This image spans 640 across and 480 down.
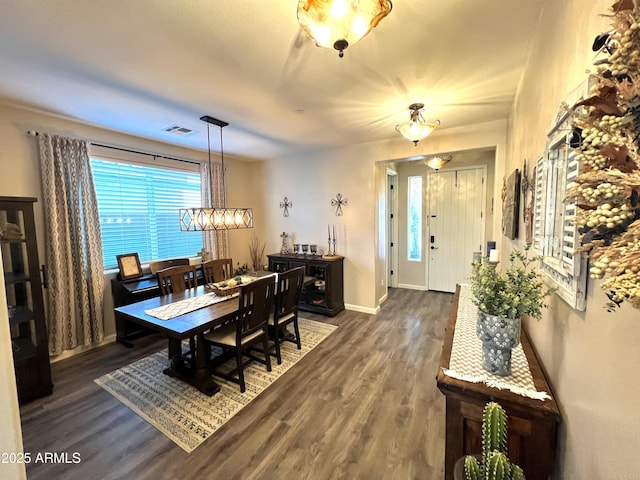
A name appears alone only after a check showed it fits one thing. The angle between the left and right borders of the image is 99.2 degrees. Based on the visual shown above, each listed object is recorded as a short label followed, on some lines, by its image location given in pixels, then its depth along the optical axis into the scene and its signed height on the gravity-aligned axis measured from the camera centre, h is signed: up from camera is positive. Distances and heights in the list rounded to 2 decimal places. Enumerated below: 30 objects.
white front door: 4.82 -0.09
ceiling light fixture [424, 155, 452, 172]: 4.26 +0.91
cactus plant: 0.87 -0.75
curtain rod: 2.77 +0.98
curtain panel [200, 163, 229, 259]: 4.42 +0.40
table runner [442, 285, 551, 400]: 1.14 -0.72
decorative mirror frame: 0.82 +0.00
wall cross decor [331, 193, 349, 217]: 4.36 +0.30
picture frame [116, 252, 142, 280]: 3.40 -0.52
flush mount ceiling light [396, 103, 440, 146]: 2.60 +0.89
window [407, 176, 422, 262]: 5.36 +0.01
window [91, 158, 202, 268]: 3.43 +0.24
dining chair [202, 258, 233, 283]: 3.48 -0.62
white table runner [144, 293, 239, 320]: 2.29 -0.75
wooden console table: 1.05 -0.84
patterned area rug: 2.00 -1.48
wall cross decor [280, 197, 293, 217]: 4.92 +0.31
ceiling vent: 3.26 +1.17
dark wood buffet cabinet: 4.15 -0.94
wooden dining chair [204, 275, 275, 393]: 2.39 -1.00
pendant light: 2.71 +0.06
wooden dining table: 2.08 -0.78
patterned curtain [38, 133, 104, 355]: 2.86 -0.21
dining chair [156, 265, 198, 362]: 2.74 -0.66
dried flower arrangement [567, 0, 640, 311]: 0.43 +0.10
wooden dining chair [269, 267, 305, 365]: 2.84 -0.88
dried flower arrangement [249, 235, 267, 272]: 5.24 -0.54
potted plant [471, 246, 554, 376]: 1.10 -0.37
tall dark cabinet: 2.29 -0.63
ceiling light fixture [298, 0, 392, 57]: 1.10 +0.85
